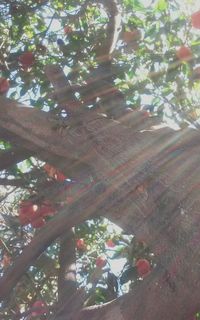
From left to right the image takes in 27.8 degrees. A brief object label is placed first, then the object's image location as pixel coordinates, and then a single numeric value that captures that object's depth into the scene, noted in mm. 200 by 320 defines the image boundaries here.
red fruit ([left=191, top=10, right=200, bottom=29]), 2516
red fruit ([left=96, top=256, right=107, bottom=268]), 2767
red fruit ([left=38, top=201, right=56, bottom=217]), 2607
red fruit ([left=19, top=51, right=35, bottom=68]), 2978
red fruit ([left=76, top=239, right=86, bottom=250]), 3320
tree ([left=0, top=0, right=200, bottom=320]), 1269
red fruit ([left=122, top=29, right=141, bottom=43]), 3014
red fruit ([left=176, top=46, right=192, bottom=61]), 2579
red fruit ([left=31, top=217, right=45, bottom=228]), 2699
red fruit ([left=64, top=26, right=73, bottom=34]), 3184
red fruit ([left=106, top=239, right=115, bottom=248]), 3362
